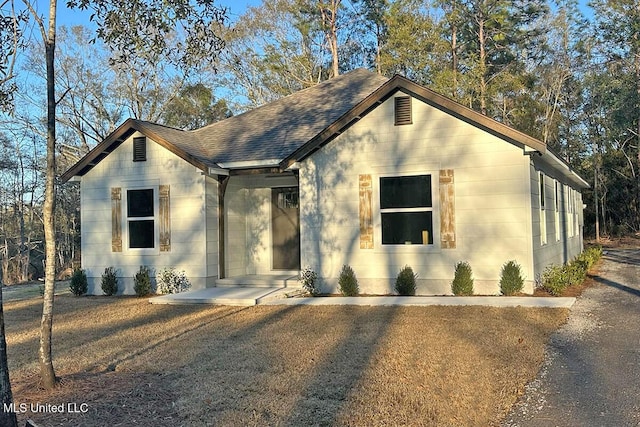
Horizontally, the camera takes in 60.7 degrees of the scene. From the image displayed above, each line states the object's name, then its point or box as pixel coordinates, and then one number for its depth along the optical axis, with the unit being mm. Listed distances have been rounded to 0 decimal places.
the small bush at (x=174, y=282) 12883
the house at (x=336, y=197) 10984
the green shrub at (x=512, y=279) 10562
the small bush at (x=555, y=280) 10617
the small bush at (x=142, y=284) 12908
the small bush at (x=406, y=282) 11266
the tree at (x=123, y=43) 5312
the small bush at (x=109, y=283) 13375
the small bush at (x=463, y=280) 10930
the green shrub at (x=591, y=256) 15542
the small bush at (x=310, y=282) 11984
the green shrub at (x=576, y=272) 12022
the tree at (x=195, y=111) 31453
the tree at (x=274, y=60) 30203
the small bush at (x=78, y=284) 13648
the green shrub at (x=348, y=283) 11617
